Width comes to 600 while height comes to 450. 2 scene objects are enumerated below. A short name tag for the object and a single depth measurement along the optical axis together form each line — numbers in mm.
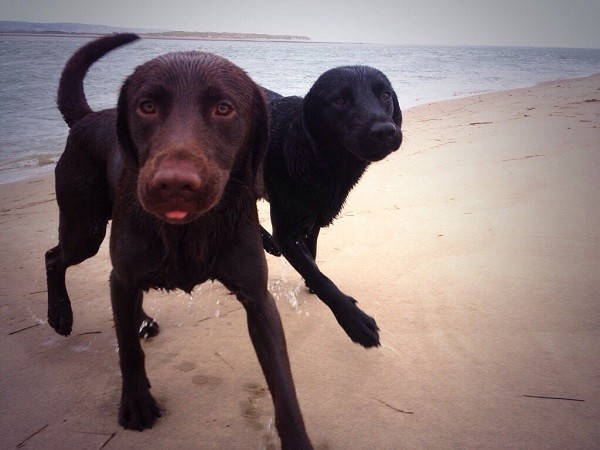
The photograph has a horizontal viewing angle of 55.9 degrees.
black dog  975
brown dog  583
